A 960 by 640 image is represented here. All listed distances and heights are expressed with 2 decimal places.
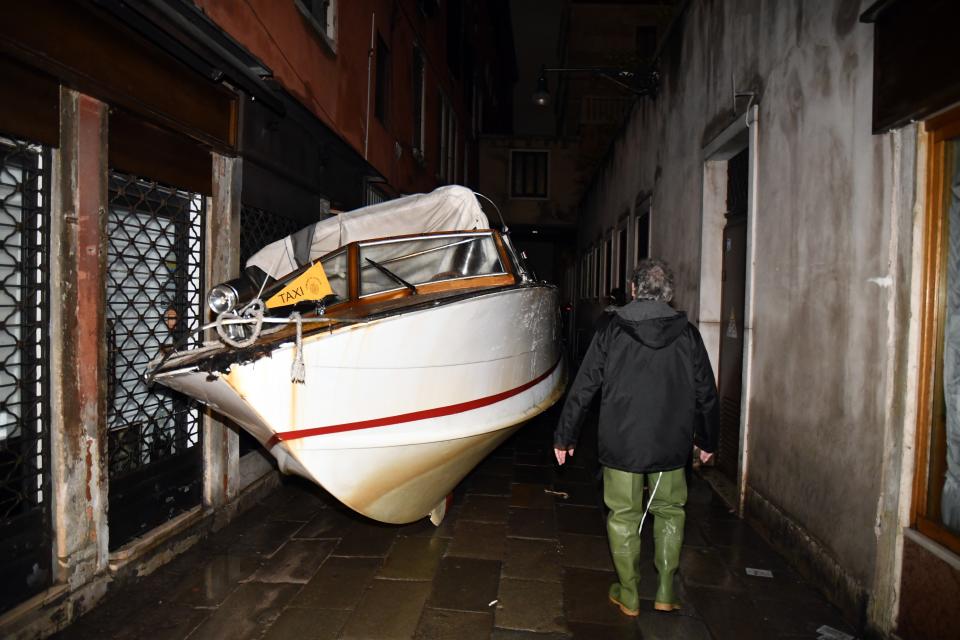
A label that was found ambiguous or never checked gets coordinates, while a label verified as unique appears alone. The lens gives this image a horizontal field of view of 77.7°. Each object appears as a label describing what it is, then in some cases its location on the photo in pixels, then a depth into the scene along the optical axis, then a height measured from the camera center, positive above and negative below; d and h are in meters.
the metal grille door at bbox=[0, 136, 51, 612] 2.75 -0.37
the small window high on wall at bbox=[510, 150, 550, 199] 19.12 +4.20
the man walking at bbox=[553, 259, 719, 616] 2.96 -0.54
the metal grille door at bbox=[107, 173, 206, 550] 3.50 -0.27
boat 2.91 -0.29
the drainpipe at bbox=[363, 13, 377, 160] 7.80 +3.10
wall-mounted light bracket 7.57 +2.96
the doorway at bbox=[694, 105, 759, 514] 4.43 +0.22
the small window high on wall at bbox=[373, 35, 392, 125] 8.60 +3.22
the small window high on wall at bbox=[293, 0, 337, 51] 6.20 +3.03
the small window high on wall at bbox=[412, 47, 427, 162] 10.91 +3.77
